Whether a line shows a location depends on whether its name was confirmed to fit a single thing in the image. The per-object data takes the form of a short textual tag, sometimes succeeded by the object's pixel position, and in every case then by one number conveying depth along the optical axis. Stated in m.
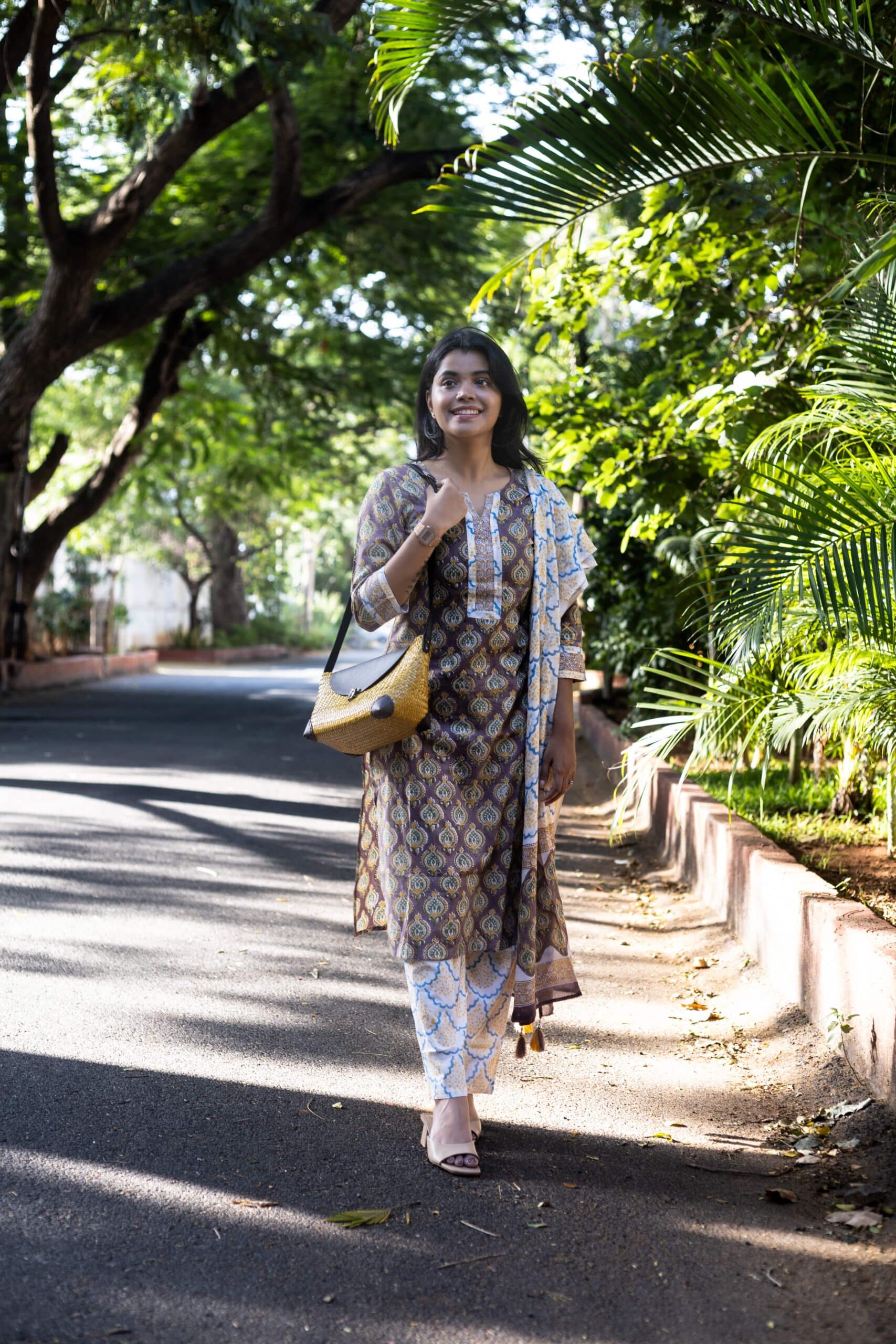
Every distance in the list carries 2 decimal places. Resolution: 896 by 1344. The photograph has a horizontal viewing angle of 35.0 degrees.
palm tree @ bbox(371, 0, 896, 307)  4.56
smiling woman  3.27
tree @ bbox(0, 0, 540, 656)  10.98
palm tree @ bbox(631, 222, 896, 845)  3.91
